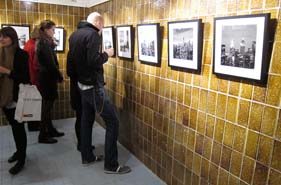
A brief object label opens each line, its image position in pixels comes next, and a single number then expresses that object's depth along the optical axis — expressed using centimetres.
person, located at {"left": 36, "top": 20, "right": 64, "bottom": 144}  277
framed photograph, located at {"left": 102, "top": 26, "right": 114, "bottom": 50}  295
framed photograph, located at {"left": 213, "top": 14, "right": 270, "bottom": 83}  118
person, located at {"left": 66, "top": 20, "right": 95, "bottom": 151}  254
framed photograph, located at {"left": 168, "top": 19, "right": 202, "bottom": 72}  160
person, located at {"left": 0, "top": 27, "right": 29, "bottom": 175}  208
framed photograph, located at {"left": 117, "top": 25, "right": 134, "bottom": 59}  251
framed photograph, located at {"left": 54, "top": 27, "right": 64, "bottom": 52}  358
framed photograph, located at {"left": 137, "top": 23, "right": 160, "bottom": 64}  204
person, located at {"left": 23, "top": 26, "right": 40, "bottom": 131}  290
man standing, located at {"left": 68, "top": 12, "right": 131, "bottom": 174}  213
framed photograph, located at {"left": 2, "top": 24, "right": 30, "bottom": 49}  335
